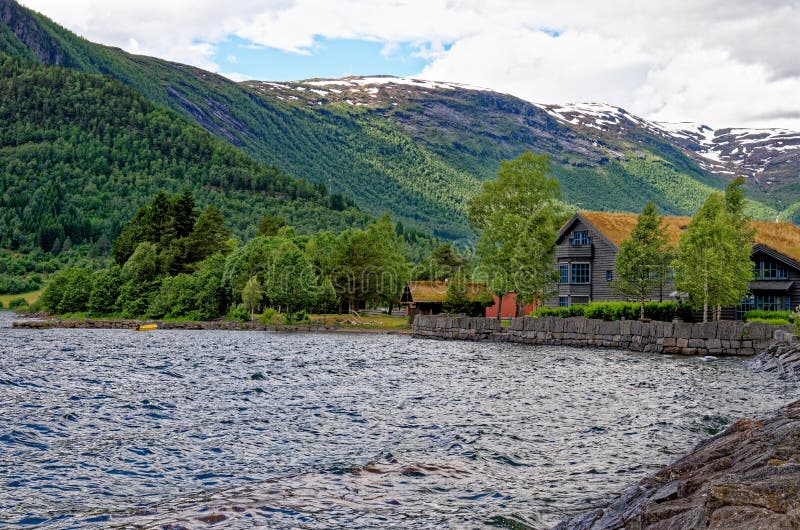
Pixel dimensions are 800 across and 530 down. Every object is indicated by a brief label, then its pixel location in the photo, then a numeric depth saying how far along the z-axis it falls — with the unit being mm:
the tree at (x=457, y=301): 84625
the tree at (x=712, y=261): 54219
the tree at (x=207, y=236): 124812
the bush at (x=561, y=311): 63656
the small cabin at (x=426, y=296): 92250
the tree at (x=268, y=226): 149362
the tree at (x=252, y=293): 100562
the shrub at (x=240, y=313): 102012
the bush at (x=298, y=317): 94875
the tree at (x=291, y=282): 96750
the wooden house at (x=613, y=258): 60531
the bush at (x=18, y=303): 163000
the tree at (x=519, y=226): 69938
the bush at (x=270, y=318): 96812
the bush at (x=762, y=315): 52844
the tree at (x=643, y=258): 59344
